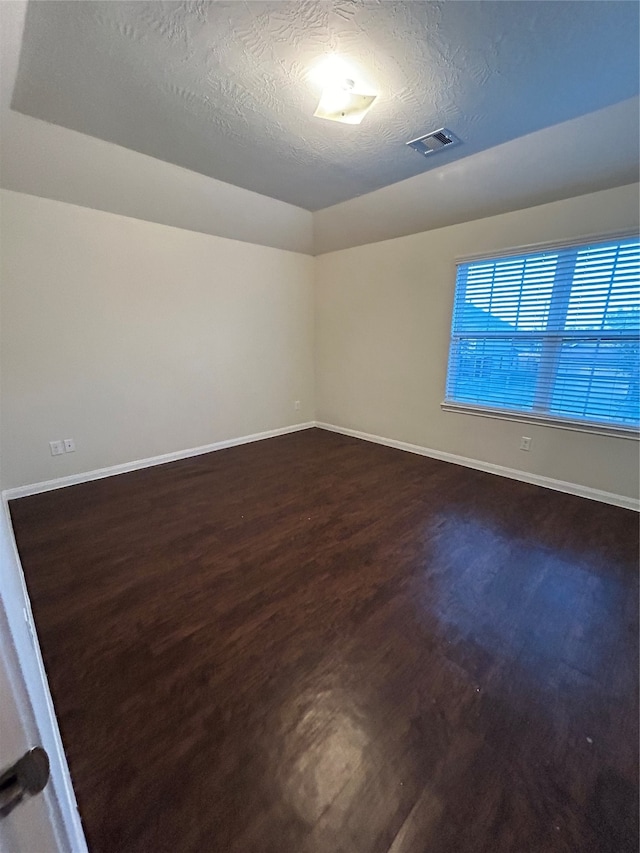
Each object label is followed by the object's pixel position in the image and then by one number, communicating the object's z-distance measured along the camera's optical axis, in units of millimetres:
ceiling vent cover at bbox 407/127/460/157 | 2352
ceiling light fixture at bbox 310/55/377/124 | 1774
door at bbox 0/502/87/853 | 350
